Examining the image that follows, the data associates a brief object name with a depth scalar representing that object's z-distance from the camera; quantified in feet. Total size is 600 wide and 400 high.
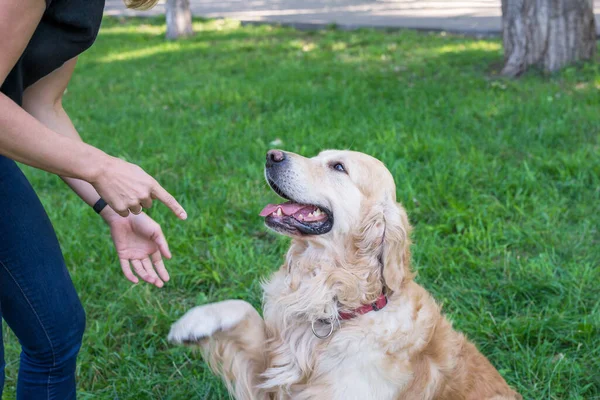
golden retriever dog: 7.59
